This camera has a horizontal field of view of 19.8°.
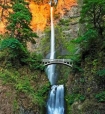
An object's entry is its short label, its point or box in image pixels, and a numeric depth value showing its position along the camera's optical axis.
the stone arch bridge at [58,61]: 39.72
